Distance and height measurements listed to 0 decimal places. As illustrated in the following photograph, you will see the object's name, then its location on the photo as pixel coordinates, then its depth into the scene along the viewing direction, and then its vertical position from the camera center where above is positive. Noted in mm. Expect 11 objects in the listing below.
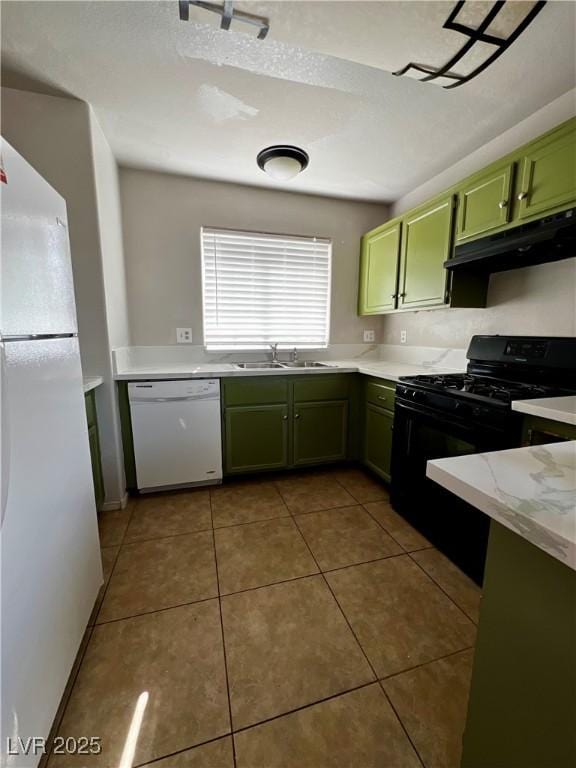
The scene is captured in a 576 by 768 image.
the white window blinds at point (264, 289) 2758 +386
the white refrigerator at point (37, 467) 770 -403
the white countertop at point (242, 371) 2188 -283
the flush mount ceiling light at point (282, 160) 1925 +1058
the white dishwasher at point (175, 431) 2211 -713
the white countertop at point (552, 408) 1091 -263
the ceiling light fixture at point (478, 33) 1091 +1119
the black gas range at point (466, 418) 1480 -424
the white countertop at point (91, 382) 1792 -302
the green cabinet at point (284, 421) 2426 -697
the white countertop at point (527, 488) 469 -283
